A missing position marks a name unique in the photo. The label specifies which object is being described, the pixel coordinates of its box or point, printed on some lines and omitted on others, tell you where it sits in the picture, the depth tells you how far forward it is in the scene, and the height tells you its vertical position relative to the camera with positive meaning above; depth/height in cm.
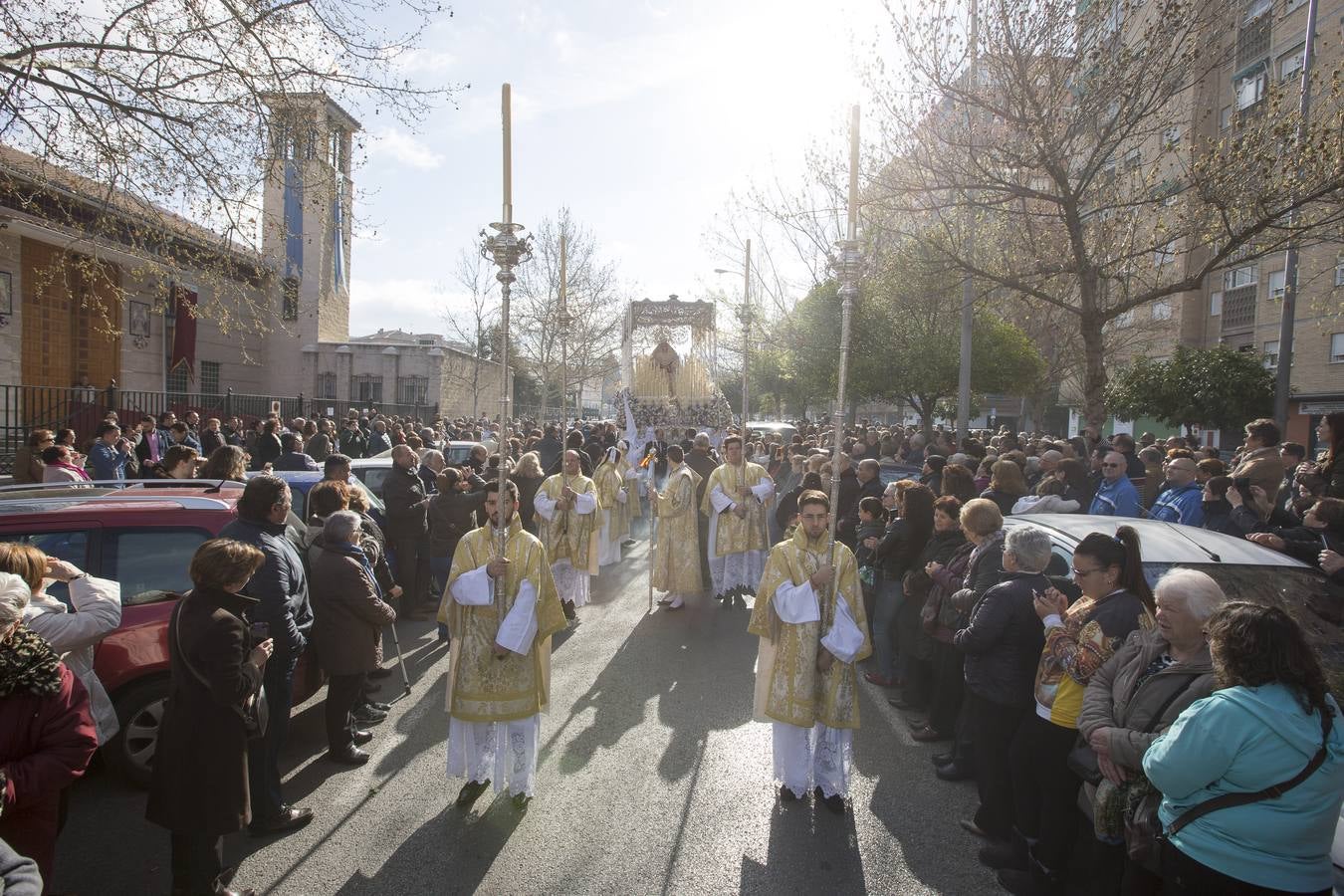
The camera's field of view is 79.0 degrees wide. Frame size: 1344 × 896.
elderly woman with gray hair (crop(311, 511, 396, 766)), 486 -134
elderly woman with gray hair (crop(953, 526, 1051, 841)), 392 -118
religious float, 1642 +48
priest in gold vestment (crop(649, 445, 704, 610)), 918 -153
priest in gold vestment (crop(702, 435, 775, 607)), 920 -129
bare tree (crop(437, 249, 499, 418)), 3084 +125
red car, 449 -98
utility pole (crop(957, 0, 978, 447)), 1068 +188
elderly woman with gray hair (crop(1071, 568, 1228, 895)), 281 -101
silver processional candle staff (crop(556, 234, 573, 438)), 969 +88
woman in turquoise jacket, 237 -97
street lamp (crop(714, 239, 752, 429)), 955 +120
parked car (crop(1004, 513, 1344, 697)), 396 -77
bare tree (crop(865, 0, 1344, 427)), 982 +357
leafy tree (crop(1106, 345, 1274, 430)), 1861 +83
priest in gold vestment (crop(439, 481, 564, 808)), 448 -150
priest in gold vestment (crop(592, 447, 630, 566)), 1073 -138
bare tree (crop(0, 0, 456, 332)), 704 +251
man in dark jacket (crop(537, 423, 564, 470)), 1454 -88
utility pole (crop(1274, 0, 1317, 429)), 1344 +167
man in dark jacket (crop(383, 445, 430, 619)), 816 -118
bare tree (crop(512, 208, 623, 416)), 3003 +267
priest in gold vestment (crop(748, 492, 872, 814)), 454 -139
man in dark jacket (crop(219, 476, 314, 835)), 409 -112
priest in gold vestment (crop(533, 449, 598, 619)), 863 -135
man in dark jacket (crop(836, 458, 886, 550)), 758 -71
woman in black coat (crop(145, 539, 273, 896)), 326 -136
